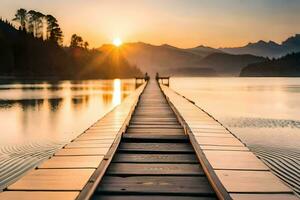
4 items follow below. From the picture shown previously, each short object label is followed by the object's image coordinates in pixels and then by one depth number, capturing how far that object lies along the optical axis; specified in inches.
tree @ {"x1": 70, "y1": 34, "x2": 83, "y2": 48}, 6117.1
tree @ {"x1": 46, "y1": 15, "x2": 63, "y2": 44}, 5103.3
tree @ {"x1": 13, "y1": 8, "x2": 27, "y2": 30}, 5260.8
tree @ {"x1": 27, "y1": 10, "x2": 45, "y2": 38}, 5231.3
